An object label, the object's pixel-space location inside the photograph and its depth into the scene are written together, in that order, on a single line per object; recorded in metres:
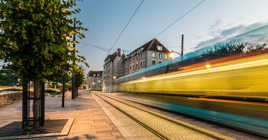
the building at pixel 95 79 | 96.44
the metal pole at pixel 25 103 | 4.53
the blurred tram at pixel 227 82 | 4.10
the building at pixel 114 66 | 65.88
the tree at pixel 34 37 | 3.93
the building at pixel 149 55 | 44.31
